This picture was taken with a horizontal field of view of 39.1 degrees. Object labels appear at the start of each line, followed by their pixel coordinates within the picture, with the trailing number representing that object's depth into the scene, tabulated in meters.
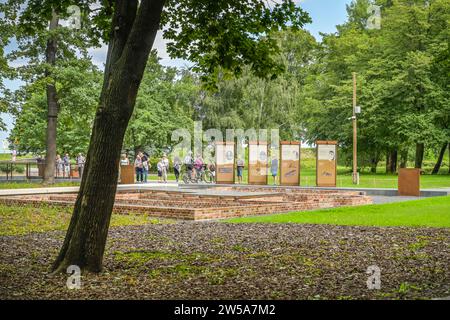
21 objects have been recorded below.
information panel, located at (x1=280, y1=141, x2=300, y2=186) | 32.62
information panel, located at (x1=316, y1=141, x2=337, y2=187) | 31.81
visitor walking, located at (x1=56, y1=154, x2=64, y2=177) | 44.50
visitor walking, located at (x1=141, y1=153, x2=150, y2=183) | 35.86
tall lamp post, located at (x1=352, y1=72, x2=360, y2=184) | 35.31
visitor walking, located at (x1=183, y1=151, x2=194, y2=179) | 35.60
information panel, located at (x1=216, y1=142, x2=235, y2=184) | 34.64
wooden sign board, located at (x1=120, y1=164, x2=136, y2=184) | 33.88
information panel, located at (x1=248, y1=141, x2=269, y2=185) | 33.59
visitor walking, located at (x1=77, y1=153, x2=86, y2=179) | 43.02
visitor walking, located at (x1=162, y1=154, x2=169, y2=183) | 36.17
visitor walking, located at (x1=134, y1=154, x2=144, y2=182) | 35.69
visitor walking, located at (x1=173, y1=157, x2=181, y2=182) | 37.18
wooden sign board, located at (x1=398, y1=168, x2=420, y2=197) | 25.61
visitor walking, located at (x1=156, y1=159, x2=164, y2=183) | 37.39
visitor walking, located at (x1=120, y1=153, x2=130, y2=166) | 38.03
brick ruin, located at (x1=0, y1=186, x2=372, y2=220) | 17.30
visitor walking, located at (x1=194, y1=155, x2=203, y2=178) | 35.91
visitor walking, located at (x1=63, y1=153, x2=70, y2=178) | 43.53
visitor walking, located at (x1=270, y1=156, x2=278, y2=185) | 35.25
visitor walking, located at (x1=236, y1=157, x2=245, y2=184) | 37.31
